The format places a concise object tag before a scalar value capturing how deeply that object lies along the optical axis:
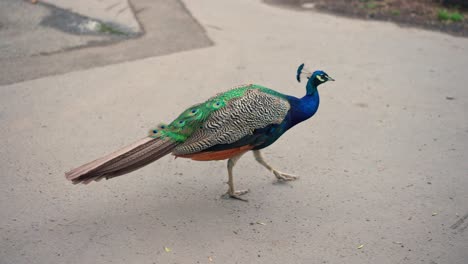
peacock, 3.25
